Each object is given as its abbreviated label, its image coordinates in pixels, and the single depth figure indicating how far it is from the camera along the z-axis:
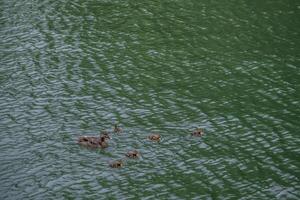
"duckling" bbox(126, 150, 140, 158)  39.78
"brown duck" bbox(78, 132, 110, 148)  40.75
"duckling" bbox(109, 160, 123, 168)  38.84
